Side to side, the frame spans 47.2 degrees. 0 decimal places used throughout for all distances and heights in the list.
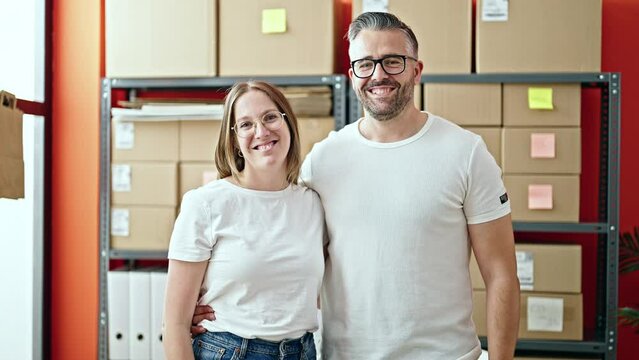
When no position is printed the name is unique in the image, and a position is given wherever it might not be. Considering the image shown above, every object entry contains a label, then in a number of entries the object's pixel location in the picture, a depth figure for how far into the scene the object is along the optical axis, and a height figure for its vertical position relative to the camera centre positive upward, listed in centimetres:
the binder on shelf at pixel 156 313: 297 -61
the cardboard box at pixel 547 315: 282 -57
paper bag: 243 +5
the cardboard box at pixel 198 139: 298 +11
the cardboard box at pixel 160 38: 295 +52
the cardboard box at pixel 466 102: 282 +25
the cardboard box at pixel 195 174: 297 -4
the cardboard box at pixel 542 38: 277 +50
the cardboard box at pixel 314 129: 291 +15
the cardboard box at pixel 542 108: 280 +23
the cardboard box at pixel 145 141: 300 +10
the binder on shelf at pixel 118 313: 301 -61
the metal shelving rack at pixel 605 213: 278 -17
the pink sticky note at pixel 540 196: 281 -11
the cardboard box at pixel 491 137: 281 +12
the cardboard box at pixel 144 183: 298 -8
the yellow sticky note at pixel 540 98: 279 +27
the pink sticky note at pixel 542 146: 279 +8
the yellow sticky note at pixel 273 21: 290 +58
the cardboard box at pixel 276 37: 289 +51
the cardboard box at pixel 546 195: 281 -11
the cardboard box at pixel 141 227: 300 -26
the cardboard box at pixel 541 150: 280 +7
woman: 161 -22
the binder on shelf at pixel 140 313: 299 -61
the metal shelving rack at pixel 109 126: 292 +16
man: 169 -14
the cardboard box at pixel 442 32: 282 +52
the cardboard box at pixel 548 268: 281 -39
